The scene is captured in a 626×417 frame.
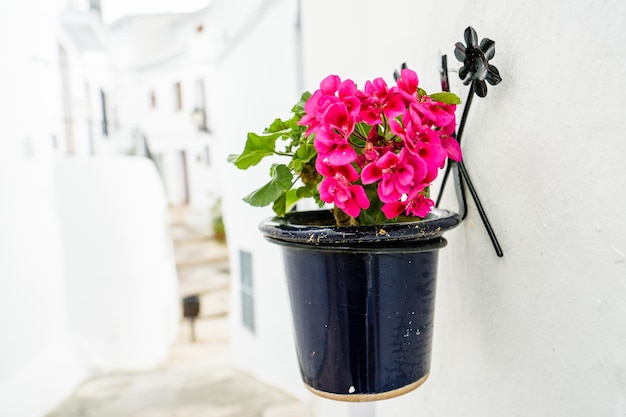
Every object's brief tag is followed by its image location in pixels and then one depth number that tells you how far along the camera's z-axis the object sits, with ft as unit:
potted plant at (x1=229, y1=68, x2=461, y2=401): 1.97
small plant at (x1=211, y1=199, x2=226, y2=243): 37.14
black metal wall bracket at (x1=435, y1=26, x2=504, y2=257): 2.08
